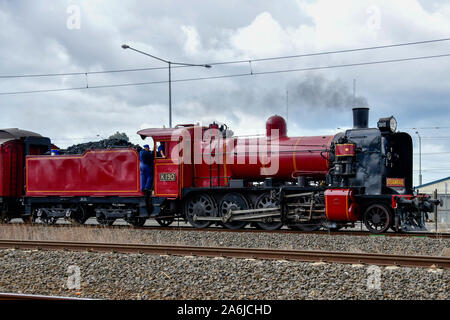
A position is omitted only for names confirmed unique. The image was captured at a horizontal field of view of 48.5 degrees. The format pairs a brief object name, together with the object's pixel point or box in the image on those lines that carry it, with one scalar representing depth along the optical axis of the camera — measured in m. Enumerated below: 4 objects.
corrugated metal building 43.75
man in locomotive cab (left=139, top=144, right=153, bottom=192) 17.23
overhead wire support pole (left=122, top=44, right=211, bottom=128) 23.92
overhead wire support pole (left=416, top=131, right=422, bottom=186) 45.78
